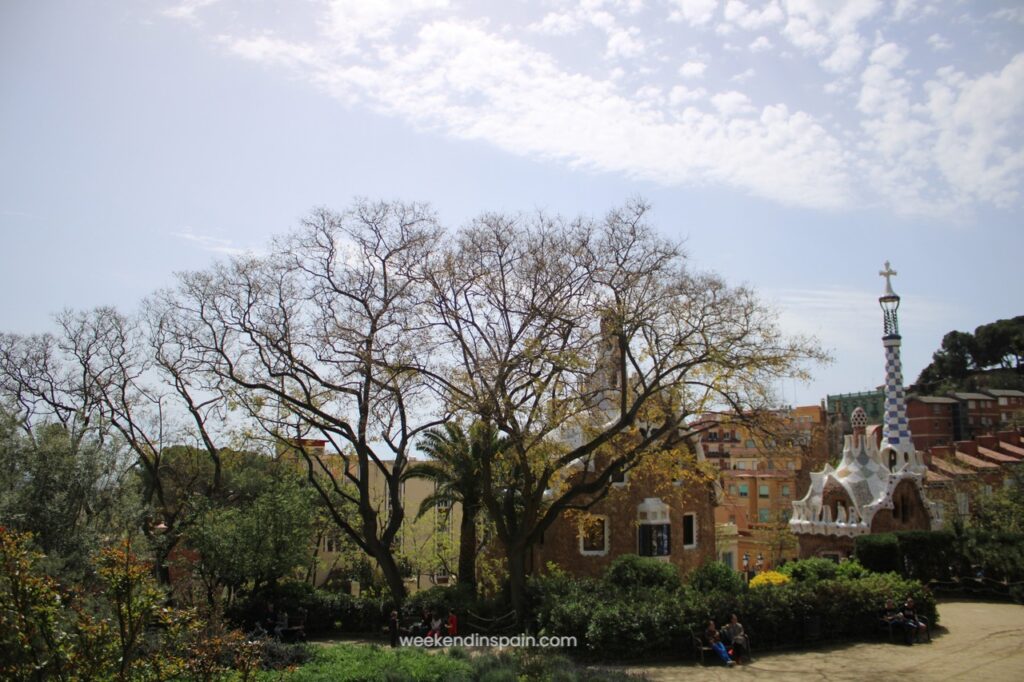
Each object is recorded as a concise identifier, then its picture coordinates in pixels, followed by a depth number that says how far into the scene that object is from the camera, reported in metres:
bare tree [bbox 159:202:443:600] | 21.17
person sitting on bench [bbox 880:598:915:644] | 19.33
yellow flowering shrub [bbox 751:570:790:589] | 24.05
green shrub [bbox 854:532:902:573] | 26.69
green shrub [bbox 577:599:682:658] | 17.67
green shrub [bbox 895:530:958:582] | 27.77
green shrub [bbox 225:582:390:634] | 24.45
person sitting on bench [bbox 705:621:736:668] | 17.28
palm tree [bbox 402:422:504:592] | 24.92
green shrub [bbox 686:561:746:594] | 21.48
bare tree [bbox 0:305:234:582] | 26.75
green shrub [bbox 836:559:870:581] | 23.71
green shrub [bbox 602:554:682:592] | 24.09
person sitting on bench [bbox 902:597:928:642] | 19.40
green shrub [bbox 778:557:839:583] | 24.38
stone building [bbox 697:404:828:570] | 50.09
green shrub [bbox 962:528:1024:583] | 27.09
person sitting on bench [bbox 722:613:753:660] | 17.55
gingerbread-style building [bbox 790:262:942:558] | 33.09
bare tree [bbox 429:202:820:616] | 19.28
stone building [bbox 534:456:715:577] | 29.25
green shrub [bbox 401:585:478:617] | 22.84
